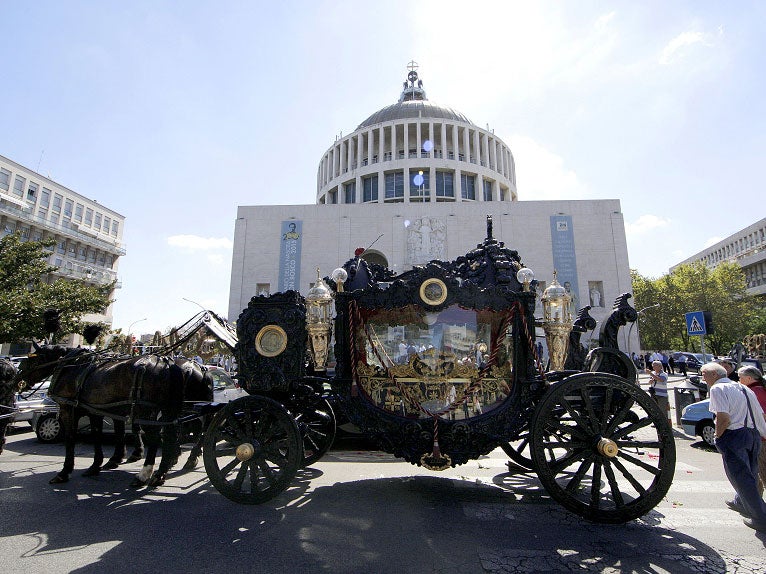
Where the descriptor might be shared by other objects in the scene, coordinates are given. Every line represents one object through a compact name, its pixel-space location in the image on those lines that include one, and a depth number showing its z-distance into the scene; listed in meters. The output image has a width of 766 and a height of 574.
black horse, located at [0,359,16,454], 6.34
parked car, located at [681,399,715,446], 8.02
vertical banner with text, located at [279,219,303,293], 35.62
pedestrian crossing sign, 10.45
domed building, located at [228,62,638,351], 34.91
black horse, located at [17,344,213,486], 5.43
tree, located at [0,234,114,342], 13.59
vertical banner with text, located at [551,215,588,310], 34.12
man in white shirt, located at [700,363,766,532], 4.14
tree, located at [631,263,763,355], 34.91
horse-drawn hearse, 4.29
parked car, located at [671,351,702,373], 25.85
